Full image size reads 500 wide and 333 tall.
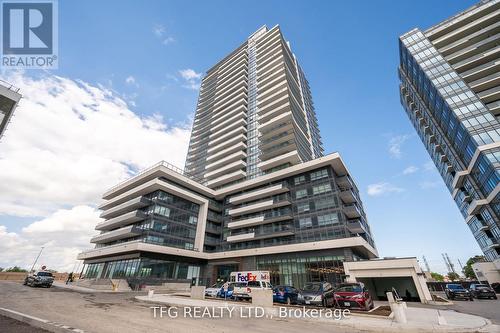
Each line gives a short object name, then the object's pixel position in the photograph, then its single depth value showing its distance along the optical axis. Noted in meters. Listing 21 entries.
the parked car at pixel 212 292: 24.23
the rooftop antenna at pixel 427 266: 101.51
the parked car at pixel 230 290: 22.06
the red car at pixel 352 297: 14.16
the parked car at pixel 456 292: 25.30
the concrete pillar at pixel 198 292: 21.13
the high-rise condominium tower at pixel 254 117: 54.31
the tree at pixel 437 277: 113.25
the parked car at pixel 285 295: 18.90
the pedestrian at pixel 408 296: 27.69
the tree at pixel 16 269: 67.94
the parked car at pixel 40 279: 24.91
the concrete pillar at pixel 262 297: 15.39
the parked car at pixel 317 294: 16.47
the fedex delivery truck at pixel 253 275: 31.56
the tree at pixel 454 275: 90.20
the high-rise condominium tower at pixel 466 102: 40.38
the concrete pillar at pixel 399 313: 9.83
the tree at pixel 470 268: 78.88
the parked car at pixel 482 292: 26.28
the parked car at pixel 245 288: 20.85
